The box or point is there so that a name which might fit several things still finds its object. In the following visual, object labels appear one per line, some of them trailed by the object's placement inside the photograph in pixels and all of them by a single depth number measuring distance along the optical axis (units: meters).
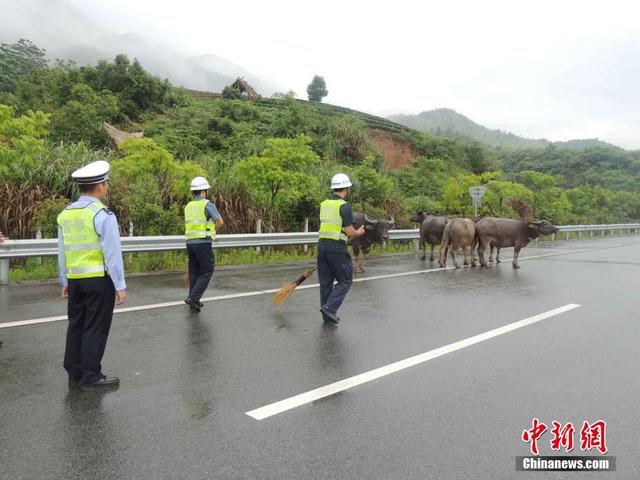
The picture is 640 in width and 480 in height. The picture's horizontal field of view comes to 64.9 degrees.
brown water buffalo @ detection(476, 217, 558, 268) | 13.80
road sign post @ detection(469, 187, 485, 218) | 20.03
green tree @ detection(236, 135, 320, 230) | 14.48
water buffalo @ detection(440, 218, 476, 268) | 13.12
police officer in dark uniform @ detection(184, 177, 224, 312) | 7.33
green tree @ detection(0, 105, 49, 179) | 11.50
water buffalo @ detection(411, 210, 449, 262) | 14.58
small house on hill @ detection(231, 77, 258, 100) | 59.00
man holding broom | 6.57
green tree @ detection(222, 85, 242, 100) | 53.25
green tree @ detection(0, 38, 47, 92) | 47.88
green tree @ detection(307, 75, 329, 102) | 73.69
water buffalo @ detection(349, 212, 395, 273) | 12.27
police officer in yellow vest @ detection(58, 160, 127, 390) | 4.10
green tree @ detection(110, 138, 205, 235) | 12.30
